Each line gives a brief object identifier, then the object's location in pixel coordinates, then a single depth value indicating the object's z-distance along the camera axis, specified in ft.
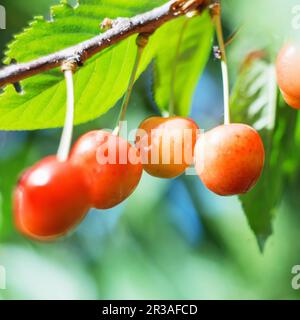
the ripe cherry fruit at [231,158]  0.92
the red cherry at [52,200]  0.79
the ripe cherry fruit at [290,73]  0.99
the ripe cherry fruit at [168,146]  0.96
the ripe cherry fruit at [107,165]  0.86
